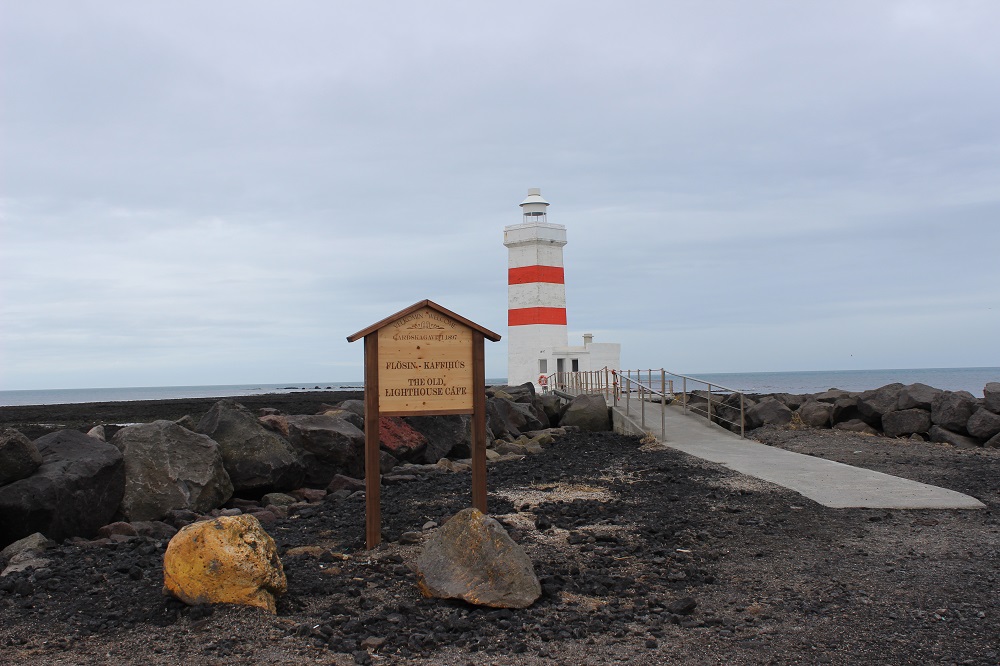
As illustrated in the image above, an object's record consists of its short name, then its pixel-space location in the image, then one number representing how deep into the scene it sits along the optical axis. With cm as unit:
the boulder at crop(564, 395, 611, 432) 2106
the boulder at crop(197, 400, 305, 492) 1092
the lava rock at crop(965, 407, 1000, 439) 1472
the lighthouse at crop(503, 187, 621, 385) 3161
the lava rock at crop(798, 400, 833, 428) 1773
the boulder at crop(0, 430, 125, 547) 813
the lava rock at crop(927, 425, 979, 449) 1489
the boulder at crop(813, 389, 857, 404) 2037
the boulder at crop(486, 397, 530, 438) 1866
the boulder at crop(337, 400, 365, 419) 1680
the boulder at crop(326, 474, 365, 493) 1140
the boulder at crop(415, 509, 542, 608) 568
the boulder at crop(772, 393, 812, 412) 2105
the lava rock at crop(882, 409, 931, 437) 1609
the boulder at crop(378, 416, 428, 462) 1372
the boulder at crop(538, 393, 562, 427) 2330
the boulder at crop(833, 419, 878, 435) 1683
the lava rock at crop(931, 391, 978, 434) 1541
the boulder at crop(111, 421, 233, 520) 941
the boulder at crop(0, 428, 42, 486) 829
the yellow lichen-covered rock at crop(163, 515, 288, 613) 555
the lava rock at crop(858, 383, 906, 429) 1675
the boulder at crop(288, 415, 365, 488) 1213
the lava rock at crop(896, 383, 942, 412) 1644
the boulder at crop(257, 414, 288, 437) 1258
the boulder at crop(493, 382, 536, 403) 2424
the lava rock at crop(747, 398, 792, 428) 1827
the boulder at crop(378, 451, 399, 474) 1285
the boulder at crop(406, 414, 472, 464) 1470
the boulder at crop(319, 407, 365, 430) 1455
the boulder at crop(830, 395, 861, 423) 1738
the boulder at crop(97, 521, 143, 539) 860
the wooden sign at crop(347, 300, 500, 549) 753
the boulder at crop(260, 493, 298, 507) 1073
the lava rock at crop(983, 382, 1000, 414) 1521
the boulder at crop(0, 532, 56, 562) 755
